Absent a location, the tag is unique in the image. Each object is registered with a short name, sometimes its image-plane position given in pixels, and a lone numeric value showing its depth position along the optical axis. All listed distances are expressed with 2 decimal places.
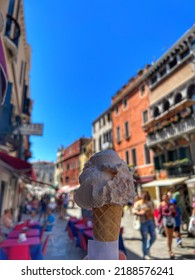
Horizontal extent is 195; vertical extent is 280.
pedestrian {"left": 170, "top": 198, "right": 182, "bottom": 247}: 5.93
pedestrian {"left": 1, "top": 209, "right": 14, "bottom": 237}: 6.19
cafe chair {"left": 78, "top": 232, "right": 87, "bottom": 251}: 5.68
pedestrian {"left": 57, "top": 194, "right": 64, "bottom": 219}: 15.56
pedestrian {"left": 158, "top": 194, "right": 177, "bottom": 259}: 5.59
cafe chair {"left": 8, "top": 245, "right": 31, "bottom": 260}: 3.83
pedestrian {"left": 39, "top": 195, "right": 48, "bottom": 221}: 17.22
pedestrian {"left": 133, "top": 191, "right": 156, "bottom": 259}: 5.46
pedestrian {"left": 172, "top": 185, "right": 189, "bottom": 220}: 5.74
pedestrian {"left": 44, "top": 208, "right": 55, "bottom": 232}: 7.53
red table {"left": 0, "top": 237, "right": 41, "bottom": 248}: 4.12
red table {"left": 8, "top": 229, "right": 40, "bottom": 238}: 5.35
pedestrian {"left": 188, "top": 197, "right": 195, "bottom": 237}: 4.86
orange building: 19.69
